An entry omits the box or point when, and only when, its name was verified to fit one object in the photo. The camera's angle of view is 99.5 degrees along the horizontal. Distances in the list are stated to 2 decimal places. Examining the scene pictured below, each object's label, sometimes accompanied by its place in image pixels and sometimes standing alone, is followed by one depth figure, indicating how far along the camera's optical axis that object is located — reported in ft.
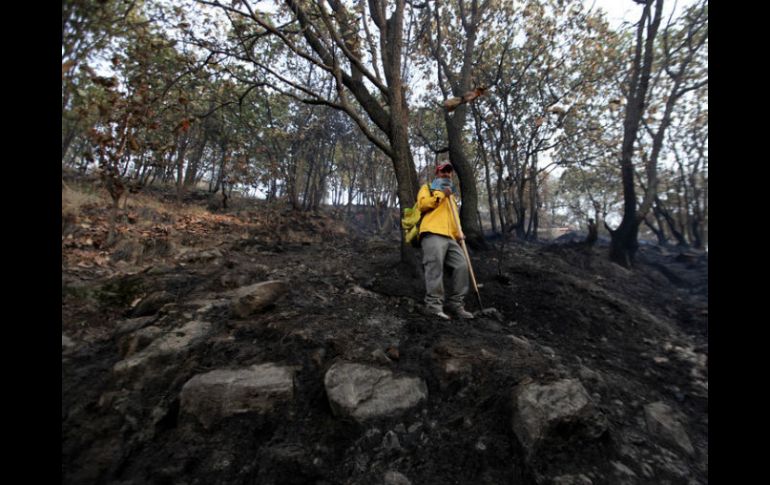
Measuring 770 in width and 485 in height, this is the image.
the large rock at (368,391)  7.79
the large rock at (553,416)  6.78
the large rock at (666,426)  7.61
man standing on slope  13.88
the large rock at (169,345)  9.05
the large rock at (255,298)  11.95
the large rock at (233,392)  7.62
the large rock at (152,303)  12.28
